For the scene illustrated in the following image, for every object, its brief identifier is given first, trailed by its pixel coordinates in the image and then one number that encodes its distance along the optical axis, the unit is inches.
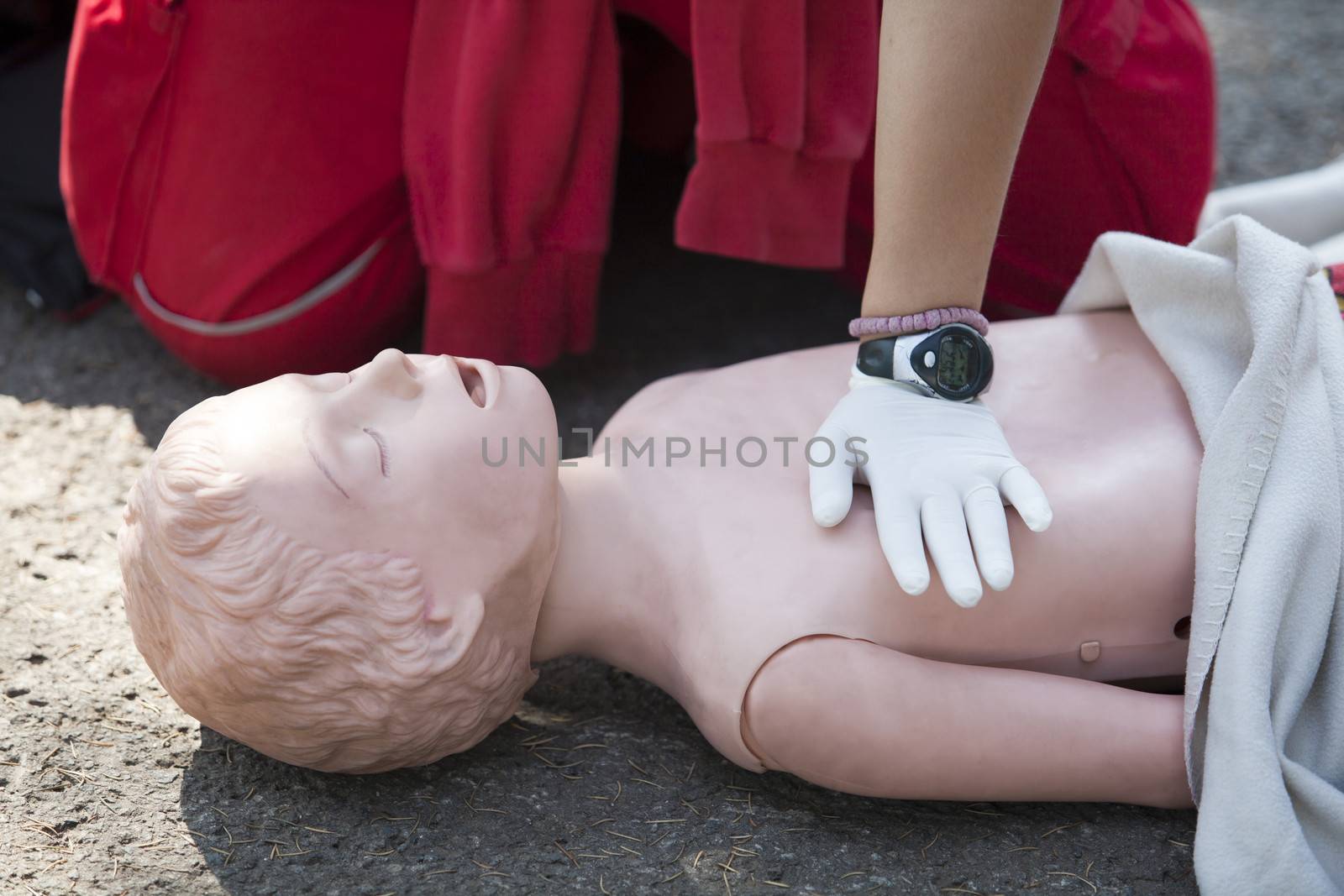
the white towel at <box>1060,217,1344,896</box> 75.5
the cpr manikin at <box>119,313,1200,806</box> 76.2
